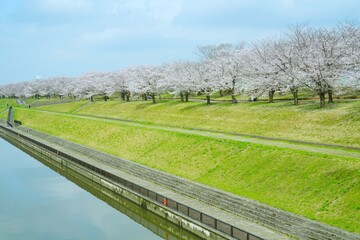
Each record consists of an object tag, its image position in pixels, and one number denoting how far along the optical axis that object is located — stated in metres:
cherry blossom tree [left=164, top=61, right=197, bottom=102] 67.00
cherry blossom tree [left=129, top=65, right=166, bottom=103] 79.44
